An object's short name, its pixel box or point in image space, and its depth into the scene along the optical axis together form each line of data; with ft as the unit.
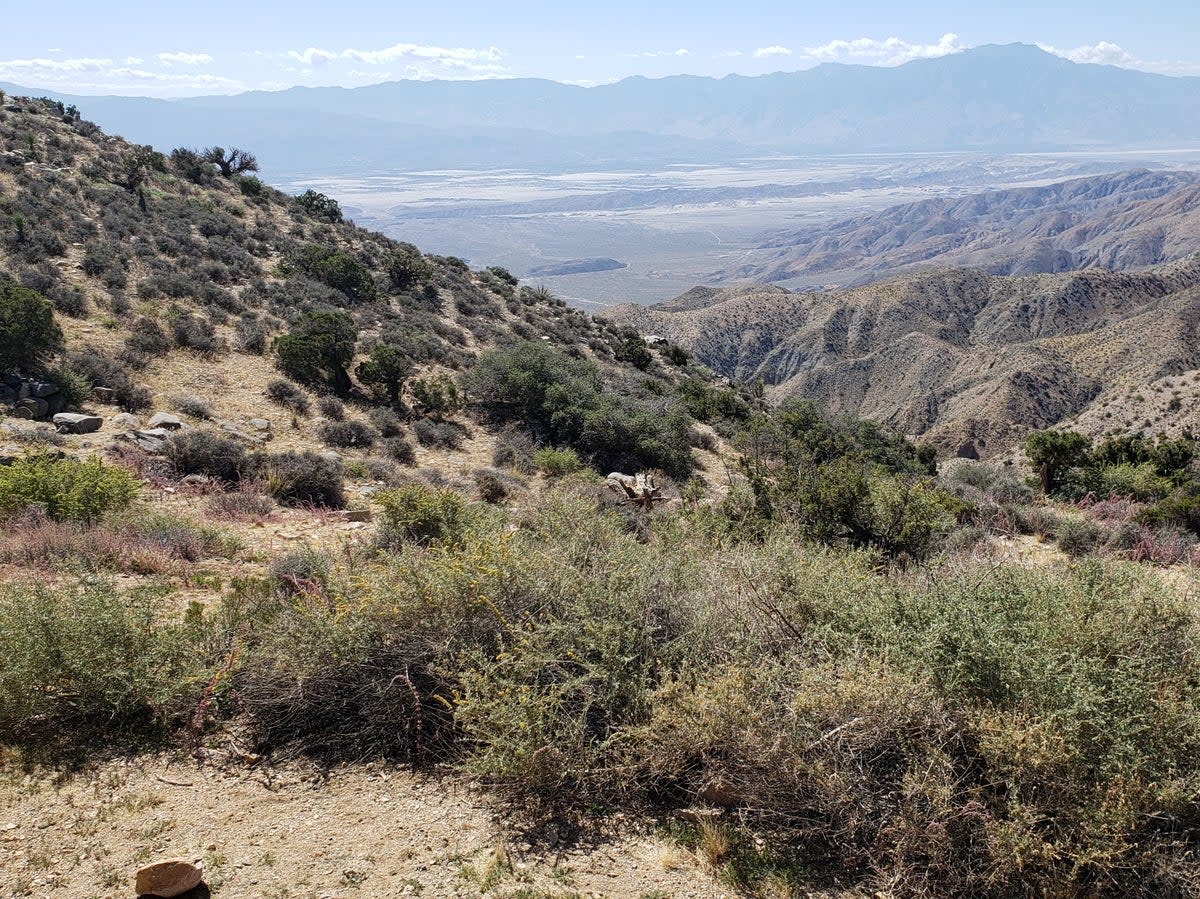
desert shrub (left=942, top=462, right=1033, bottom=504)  48.91
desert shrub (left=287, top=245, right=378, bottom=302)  76.07
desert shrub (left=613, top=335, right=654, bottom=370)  95.45
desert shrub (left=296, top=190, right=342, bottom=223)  108.88
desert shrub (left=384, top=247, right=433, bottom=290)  87.35
